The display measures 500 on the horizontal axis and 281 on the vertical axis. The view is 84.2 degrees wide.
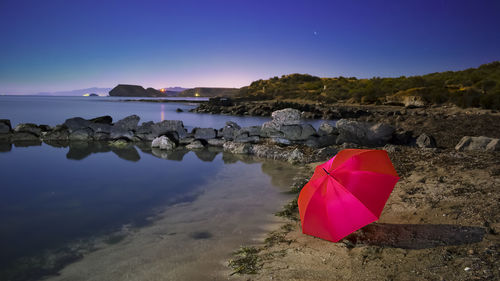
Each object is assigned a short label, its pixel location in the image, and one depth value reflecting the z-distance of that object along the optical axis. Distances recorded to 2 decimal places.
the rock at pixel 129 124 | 16.23
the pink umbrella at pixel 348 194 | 3.53
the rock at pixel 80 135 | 15.71
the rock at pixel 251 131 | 14.35
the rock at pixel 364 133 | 12.57
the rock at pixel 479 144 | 8.18
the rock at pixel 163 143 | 13.83
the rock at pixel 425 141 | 10.83
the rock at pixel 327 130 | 13.48
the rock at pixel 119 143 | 14.88
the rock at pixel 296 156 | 10.37
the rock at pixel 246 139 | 13.95
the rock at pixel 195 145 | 13.82
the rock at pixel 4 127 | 15.58
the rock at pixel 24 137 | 15.42
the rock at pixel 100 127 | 16.06
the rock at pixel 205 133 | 15.02
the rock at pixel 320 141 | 12.59
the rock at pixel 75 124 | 16.08
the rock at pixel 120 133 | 15.76
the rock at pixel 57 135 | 15.64
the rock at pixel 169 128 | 15.22
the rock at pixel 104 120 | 18.39
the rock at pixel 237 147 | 12.44
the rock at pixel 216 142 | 14.30
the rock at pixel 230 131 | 14.86
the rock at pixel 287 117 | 14.20
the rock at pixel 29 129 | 15.88
